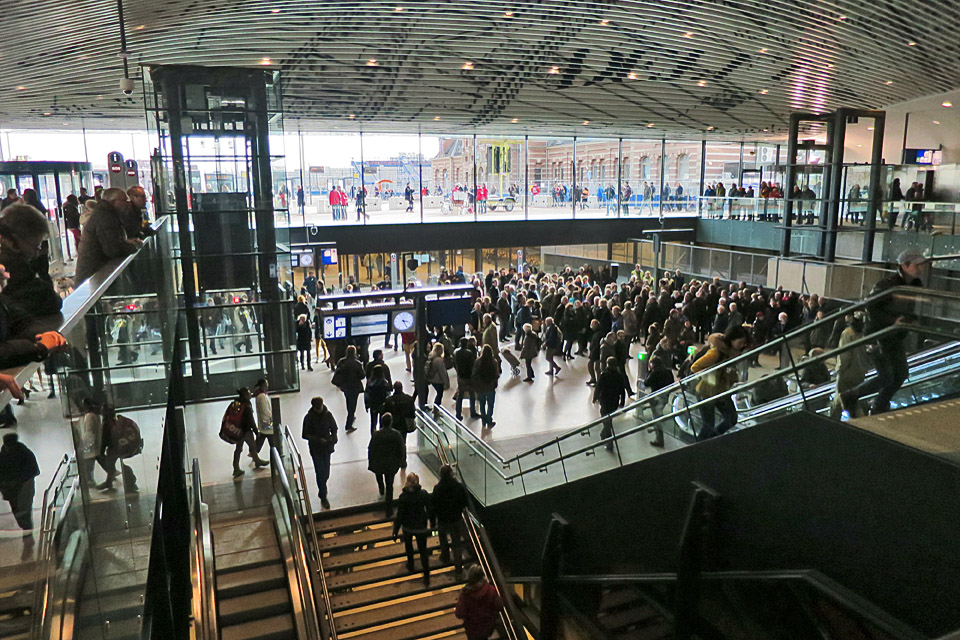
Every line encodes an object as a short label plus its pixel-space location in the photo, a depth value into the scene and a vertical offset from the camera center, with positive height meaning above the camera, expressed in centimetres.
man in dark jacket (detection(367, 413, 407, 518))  857 -303
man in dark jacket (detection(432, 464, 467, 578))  802 -342
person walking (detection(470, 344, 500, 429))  1148 -293
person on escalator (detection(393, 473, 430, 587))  788 -361
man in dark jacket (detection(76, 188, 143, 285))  509 -27
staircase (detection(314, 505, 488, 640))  780 -452
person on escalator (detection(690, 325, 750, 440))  601 -170
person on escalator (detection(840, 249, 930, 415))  498 -116
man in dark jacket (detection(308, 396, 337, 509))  901 -292
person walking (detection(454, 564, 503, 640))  663 -382
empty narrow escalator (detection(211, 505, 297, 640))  774 -443
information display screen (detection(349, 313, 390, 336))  1112 -194
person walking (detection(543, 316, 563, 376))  1486 -298
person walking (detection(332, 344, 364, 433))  1111 -273
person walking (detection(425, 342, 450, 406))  1200 -288
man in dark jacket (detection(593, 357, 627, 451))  1051 -279
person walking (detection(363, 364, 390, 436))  1046 -281
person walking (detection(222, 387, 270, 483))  984 -295
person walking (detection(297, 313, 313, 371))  1522 -290
